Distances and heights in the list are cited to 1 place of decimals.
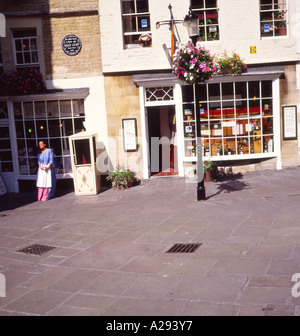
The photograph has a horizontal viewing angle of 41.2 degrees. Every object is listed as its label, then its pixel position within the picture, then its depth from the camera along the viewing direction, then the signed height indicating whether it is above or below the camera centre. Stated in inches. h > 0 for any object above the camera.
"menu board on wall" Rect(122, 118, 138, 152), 490.6 -9.4
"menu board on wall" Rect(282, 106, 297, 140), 484.4 -5.0
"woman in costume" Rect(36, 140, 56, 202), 457.7 -49.1
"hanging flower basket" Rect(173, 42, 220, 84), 354.6 +53.3
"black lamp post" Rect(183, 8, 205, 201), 355.9 +10.9
